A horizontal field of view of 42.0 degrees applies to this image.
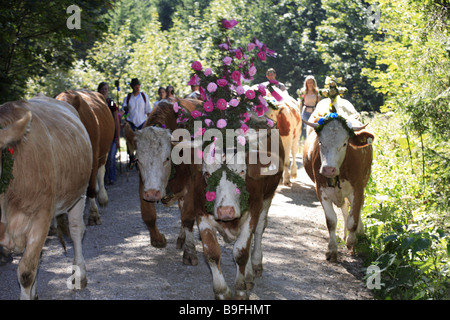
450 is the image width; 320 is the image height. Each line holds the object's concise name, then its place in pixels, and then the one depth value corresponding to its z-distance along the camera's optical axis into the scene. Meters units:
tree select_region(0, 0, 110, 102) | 9.48
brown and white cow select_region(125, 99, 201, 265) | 6.61
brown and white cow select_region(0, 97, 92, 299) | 4.93
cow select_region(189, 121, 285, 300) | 5.58
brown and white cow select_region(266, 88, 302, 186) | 12.44
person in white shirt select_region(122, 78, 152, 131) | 12.37
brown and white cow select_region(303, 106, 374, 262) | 7.41
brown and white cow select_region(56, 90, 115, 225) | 8.67
